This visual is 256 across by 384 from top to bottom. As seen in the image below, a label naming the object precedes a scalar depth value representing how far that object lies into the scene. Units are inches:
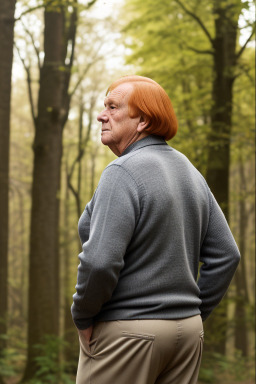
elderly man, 89.6
